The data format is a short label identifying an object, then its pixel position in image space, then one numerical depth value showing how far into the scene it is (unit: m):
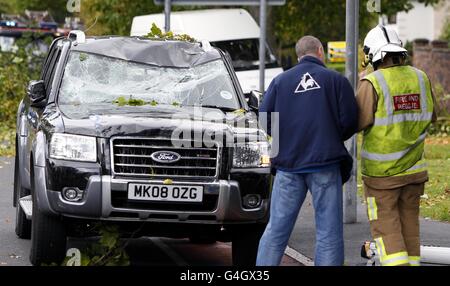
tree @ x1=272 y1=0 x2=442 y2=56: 34.44
